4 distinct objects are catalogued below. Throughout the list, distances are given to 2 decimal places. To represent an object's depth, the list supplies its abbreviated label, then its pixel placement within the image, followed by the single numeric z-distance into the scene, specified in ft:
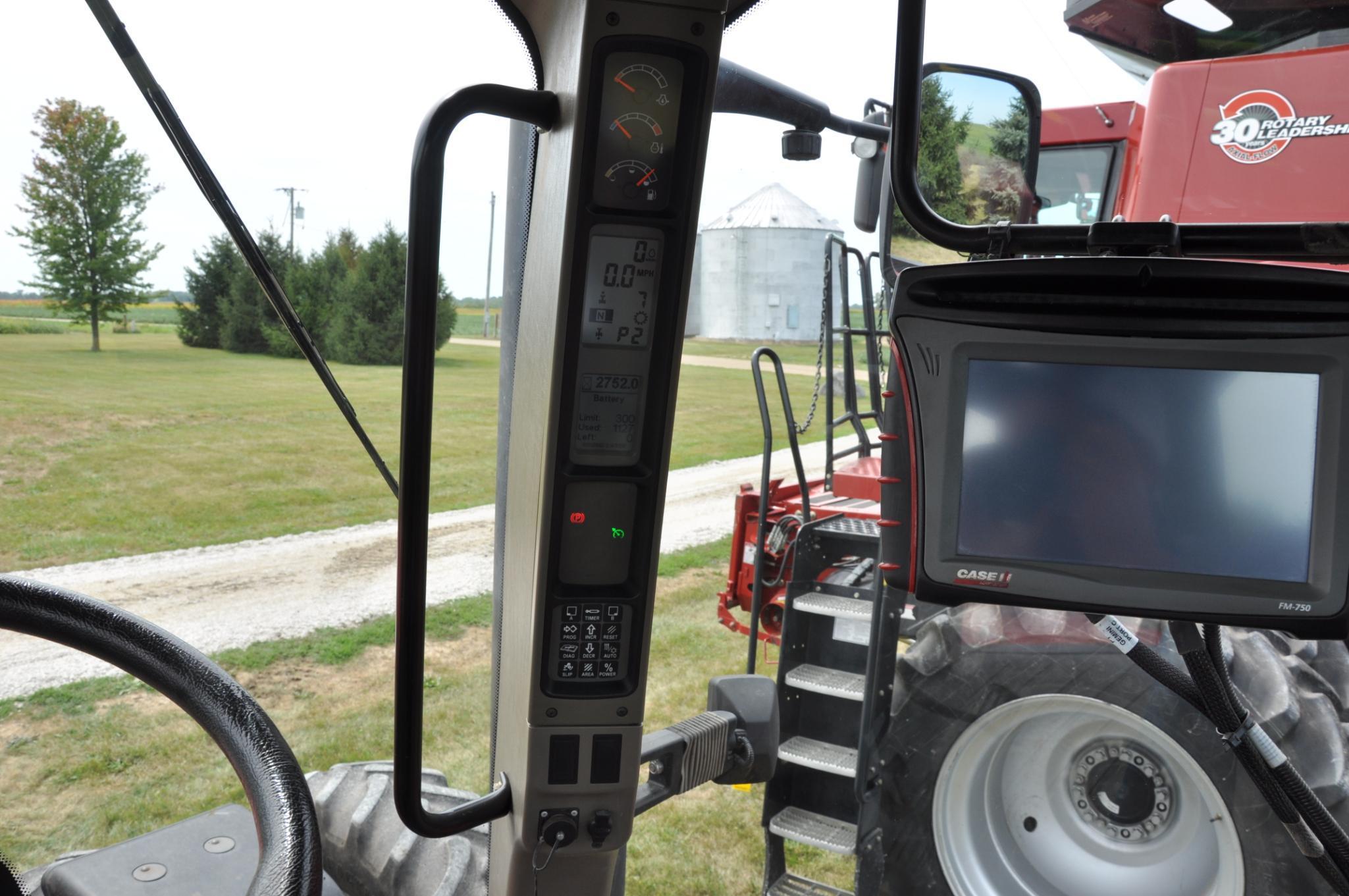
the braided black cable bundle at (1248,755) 4.61
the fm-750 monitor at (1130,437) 2.79
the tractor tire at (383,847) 4.02
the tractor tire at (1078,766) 5.11
